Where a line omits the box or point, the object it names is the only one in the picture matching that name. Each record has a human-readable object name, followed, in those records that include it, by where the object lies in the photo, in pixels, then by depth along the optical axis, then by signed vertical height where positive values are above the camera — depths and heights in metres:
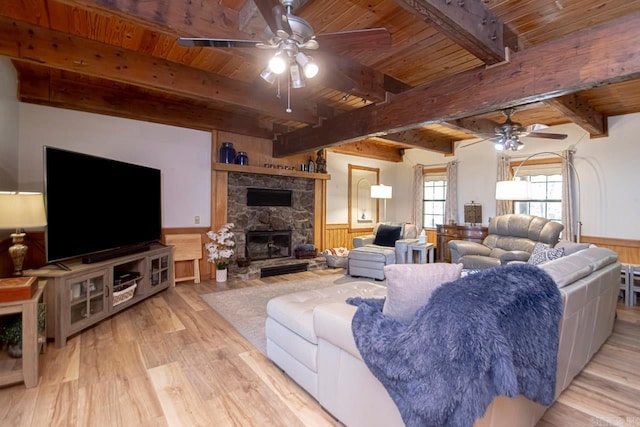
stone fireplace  5.41 -0.11
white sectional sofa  1.58 -0.88
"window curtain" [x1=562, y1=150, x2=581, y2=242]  5.12 +0.21
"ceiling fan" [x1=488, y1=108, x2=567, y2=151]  3.99 +1.04
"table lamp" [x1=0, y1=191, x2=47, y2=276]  2.21 -0.05
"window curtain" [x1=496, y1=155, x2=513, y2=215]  5.93 +0.68
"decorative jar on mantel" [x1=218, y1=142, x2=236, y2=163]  5.12 +0.94
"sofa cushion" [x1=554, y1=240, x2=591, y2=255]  3.19 -0.38
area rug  3.04 -1.18
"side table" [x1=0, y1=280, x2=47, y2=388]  2.07 -0.93
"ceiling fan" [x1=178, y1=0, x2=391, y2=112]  1.81 +1.08
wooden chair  4.68 -0.62
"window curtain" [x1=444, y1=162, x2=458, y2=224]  6.73 +0.41
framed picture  7.29 +0.26
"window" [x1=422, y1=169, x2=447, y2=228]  7.19 +0.35
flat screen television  2.79 +0.03
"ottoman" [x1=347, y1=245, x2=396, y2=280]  5.11 -0.85
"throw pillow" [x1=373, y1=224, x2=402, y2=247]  5.62 -0.46
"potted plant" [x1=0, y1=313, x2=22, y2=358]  2.26 -0.93
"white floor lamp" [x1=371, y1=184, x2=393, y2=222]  6.50 +0.40
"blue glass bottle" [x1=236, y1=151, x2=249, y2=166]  5.28 +0.88
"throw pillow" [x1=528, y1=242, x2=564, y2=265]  3.11 -0.45
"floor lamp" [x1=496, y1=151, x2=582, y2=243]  4.58 +0.31
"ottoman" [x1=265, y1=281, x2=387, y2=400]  2.02 -0.87
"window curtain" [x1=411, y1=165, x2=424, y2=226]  7.38 +0.32
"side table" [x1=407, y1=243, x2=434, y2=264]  5.22 -0.68
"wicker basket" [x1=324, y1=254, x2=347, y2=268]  6.05 -0.99
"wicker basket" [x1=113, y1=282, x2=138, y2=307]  3.42 -0.99
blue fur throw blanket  1.21 -0.59
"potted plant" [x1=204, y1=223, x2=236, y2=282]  4.93 -0.64
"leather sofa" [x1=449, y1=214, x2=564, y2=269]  4.50 -0.48
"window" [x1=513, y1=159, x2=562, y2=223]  5.49 +0.42
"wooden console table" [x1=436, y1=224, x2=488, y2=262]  5.93 -0.48
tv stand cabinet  2.70 -0.84
